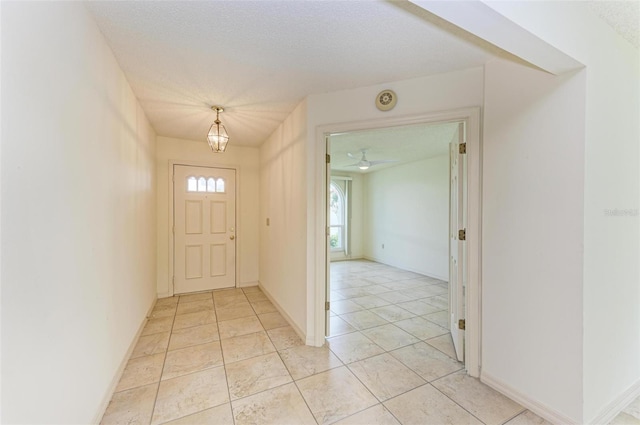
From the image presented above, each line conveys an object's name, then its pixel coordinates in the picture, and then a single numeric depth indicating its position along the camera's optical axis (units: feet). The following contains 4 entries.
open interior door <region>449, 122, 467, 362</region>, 6.75
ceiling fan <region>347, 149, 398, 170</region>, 13.89
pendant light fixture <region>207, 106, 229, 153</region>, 8.16
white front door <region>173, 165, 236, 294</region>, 12.47
